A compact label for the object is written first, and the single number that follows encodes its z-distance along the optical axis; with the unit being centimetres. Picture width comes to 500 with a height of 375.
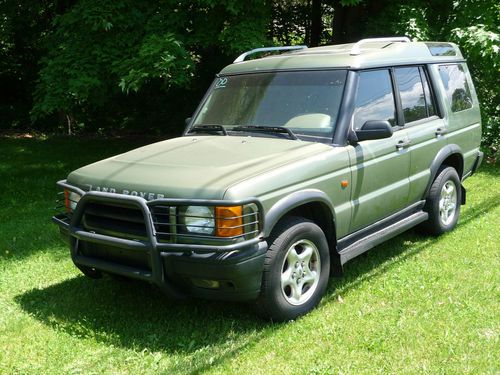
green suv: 386
